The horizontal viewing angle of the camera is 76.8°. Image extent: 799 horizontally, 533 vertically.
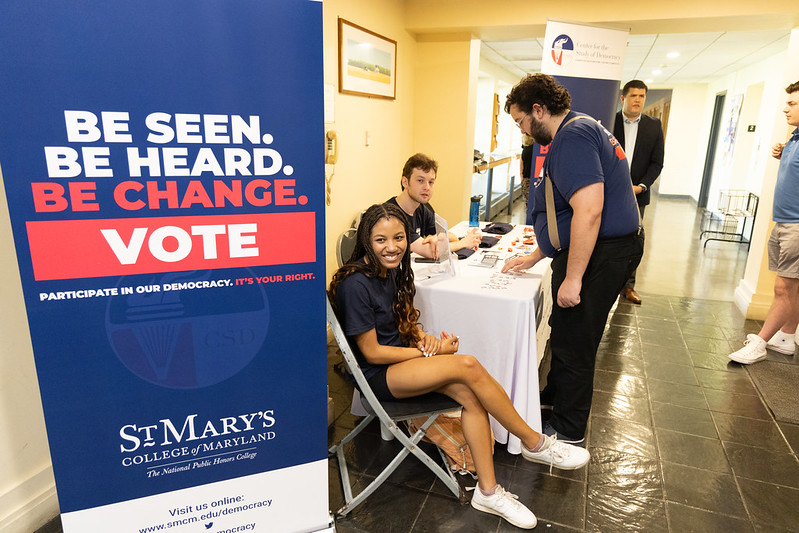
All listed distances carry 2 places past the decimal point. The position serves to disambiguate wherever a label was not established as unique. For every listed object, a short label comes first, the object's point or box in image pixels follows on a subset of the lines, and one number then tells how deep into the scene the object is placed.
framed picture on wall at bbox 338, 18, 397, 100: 3.43
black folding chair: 1.66
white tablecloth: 2.04
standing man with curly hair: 1.93
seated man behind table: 2.65
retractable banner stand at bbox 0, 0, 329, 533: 1.04
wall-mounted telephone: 3.29
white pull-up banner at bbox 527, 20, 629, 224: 3.64
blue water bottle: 3.27
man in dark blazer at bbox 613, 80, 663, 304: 3.92
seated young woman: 1.75
